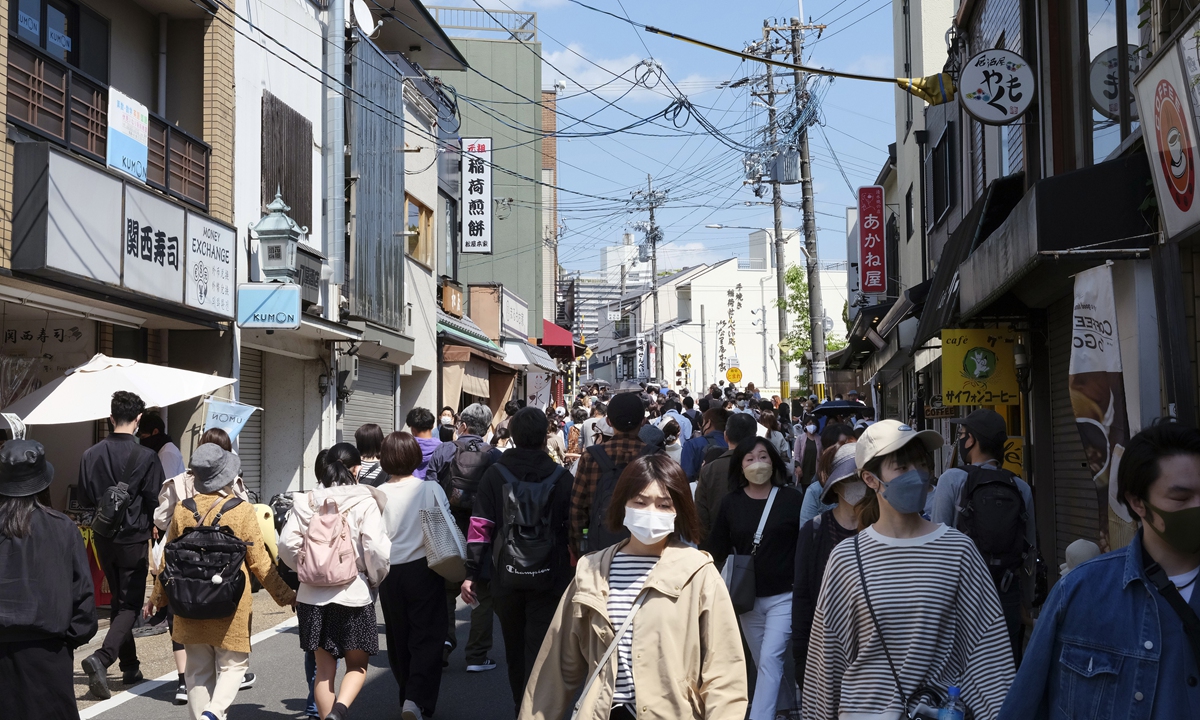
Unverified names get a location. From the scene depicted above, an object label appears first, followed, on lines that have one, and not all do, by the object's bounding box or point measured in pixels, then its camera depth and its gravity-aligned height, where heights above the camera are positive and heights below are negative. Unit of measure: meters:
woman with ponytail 6.72 -1.01
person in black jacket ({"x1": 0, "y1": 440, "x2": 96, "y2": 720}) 4.88 -0.72
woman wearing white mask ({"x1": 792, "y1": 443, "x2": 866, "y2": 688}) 4.95 -0.54
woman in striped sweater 3.67 -0.66
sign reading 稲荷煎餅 29.84 +5.72
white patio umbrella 10.34 +0.36
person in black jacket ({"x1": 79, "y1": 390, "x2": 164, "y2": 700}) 8.56 -0.57
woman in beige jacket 3.76 -0.74
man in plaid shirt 6.62 -0.18
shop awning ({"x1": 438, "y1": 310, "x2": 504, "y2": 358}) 26.70 +2.21
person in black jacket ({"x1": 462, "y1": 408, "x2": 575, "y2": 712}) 6.52 -0.72
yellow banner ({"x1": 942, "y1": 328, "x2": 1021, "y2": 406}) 11.48 +0.48
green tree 42.59 +4.04
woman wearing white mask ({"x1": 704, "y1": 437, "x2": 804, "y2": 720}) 6.11 -0.66
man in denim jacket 2.62 -0.49
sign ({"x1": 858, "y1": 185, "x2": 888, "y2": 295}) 24.41 +3.81
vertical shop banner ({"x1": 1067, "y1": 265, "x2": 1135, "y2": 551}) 6.78 +0.18
